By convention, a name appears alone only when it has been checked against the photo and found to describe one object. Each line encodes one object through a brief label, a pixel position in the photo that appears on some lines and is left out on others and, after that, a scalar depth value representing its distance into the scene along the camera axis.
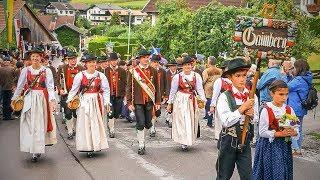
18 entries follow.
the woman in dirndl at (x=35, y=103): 9.52
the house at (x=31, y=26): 36.43
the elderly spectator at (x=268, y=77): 10.02
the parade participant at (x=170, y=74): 13.75
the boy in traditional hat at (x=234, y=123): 5.84
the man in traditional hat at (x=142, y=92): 10.16
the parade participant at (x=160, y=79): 12.23
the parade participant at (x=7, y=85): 15.81
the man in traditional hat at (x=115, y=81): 13.73
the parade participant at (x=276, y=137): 6.32
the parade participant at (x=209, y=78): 13.76
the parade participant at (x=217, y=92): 10.02
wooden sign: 5.78
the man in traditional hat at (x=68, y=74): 12.87
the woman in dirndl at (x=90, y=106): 9.75
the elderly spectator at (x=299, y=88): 9.81
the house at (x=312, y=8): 22.40
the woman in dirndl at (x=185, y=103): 10.54
